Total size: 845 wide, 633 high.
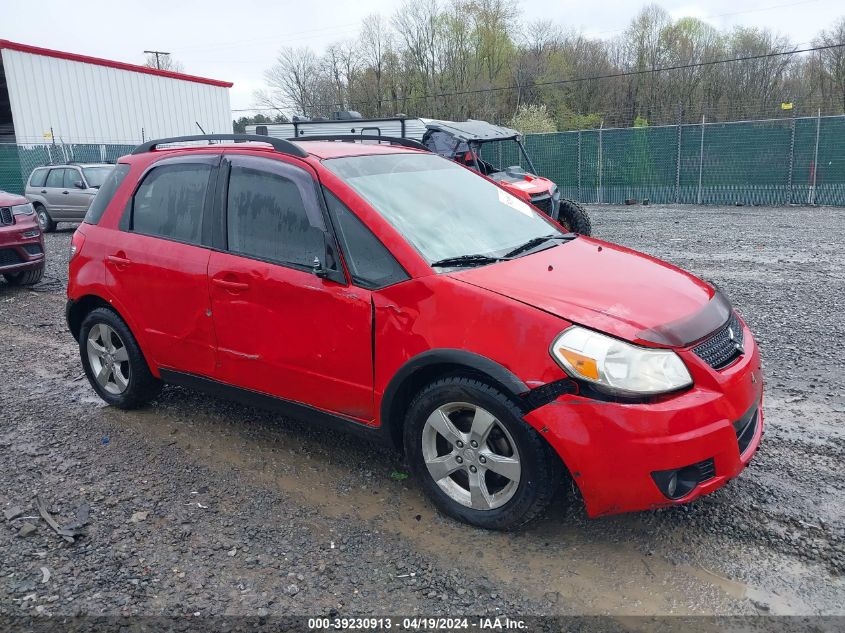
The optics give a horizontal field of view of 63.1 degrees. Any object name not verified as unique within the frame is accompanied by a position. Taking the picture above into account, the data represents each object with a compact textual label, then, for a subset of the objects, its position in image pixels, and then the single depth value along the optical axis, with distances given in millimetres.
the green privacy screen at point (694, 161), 18062
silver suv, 16312
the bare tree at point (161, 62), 70250
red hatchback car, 2799
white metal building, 25656
